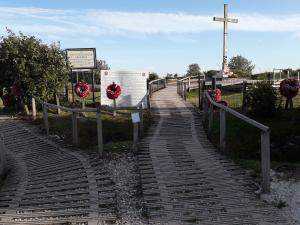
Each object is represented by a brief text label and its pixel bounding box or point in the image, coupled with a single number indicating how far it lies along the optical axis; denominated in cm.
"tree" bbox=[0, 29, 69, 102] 898
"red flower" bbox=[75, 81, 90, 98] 975
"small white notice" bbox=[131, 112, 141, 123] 524
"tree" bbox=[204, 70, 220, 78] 2308
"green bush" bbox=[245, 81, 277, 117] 816
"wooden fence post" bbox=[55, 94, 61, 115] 971
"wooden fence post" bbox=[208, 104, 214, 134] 666
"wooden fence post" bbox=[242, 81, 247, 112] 873
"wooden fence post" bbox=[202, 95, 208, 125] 742
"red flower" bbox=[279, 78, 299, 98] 881
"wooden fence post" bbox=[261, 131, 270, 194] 375
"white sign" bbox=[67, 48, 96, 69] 1040
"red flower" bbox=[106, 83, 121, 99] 979
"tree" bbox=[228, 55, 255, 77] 3772
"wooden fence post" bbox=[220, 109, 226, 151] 524
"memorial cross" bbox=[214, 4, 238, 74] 1966
